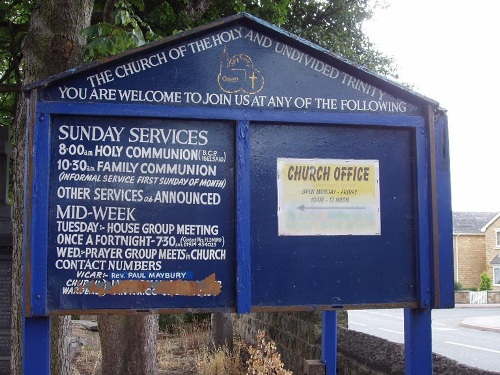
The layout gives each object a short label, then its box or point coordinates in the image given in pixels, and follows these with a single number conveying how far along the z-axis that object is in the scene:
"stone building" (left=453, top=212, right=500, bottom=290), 48.78
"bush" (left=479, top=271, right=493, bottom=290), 44.66
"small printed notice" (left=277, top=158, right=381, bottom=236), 3.26
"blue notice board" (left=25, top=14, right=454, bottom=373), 3.04
